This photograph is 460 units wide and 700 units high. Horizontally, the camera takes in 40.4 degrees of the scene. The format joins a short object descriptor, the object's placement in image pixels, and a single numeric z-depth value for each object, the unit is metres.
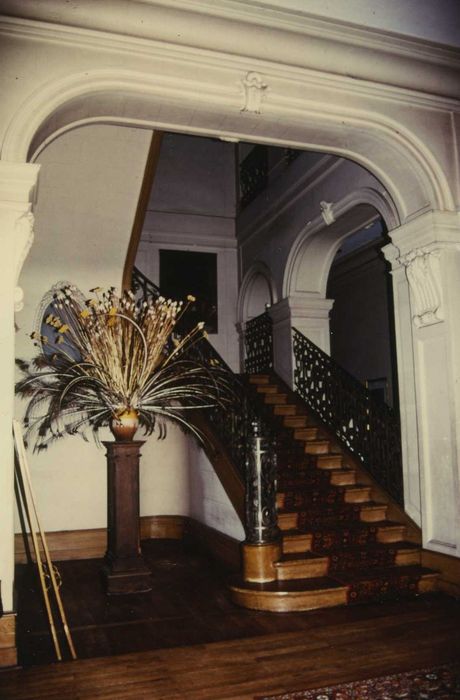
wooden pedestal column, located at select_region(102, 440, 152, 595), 5.32
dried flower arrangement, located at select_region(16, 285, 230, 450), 4.98
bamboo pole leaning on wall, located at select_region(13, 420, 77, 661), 3.66
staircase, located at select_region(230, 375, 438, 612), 4.71
